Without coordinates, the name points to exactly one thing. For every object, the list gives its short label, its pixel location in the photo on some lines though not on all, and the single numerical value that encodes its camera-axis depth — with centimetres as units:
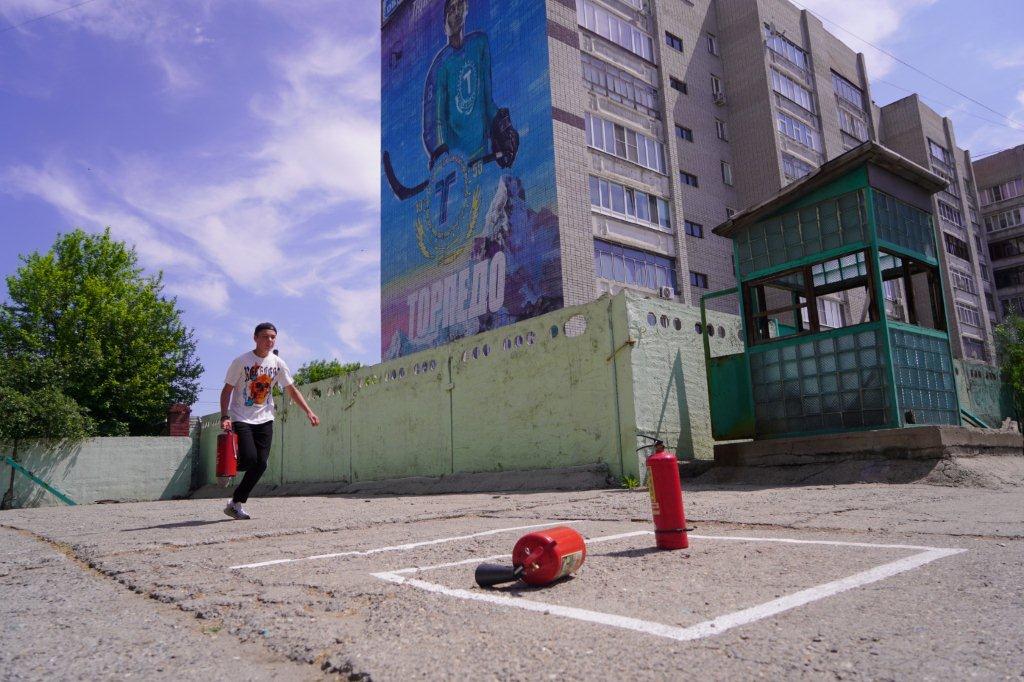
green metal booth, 855
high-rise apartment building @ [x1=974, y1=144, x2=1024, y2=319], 4778
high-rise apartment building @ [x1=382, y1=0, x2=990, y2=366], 2411
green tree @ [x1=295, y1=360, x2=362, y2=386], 4997
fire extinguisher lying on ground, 279
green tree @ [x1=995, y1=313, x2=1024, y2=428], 1588
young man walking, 627
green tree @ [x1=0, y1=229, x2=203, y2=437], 2634
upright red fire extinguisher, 357
